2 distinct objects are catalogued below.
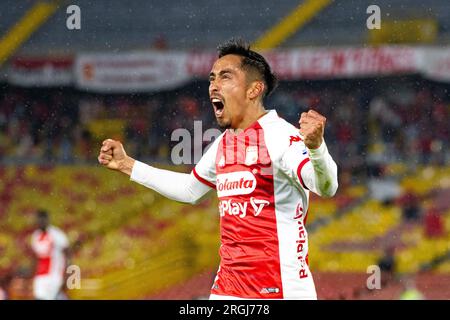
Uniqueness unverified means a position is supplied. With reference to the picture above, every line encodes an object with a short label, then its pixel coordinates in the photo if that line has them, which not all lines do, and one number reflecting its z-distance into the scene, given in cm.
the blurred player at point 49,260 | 2072
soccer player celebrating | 843
